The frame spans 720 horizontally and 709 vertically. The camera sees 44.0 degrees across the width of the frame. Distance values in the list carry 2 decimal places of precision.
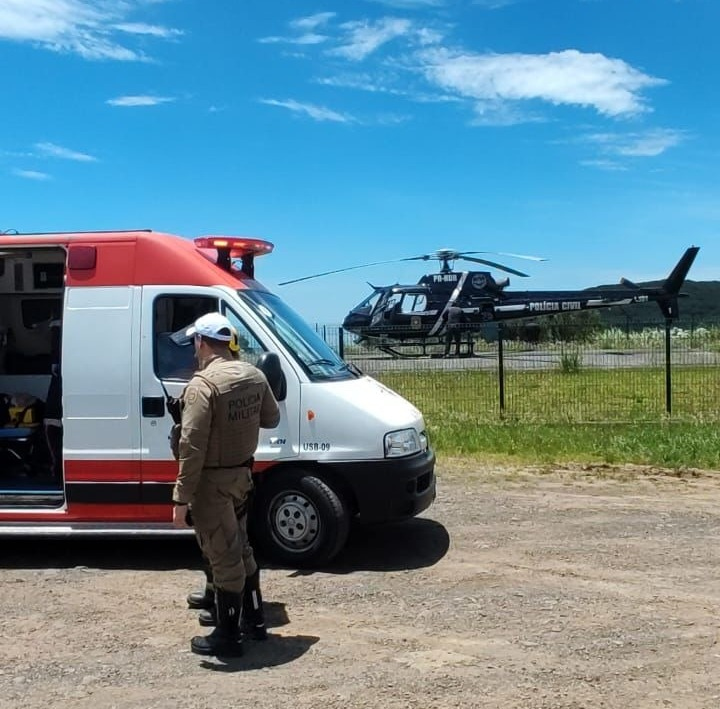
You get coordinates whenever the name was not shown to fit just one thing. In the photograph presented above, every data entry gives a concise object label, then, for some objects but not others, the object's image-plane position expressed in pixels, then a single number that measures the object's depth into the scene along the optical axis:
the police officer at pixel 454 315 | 32.69
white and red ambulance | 6.59
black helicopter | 33.53
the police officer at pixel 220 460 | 4.76
